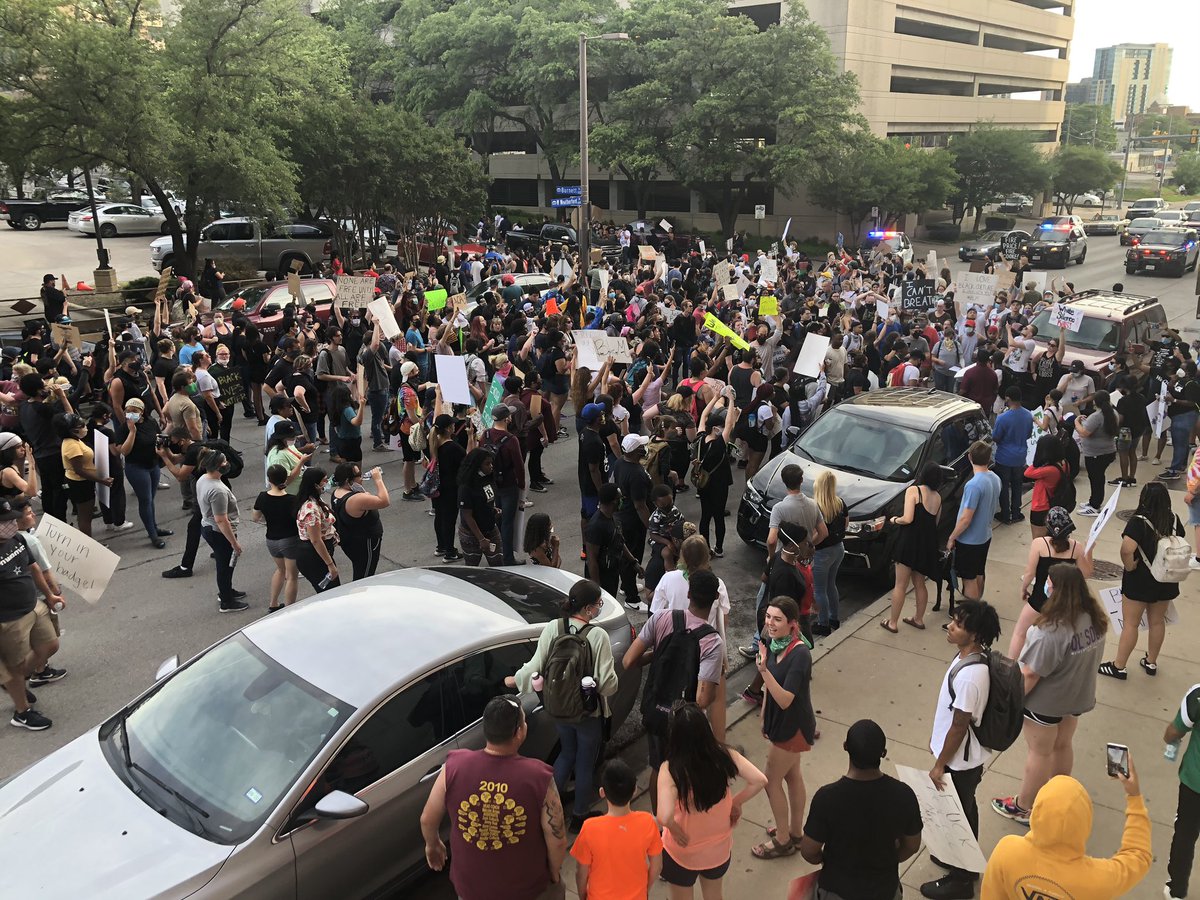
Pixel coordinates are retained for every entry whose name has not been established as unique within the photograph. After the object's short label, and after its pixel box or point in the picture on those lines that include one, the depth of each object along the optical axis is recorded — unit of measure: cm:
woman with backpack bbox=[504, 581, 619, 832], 499
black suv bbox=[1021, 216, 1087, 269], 3925
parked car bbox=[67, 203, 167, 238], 4100
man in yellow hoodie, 330
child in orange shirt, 377
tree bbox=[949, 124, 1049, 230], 5231
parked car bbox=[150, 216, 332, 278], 3097
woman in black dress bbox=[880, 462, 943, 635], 772
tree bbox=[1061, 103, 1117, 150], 9312
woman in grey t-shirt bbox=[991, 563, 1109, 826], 517
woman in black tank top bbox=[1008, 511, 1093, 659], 642
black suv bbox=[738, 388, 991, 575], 911
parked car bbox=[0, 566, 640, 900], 405
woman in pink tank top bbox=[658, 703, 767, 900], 398
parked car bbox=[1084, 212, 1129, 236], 5794
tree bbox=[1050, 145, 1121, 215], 6266
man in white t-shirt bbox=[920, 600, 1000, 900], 468
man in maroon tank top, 392
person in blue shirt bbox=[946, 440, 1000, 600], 768
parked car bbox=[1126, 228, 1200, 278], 3734
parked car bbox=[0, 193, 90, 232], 4275
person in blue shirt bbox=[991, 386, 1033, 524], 1021
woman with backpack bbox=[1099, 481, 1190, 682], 649
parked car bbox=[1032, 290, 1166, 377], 1558
